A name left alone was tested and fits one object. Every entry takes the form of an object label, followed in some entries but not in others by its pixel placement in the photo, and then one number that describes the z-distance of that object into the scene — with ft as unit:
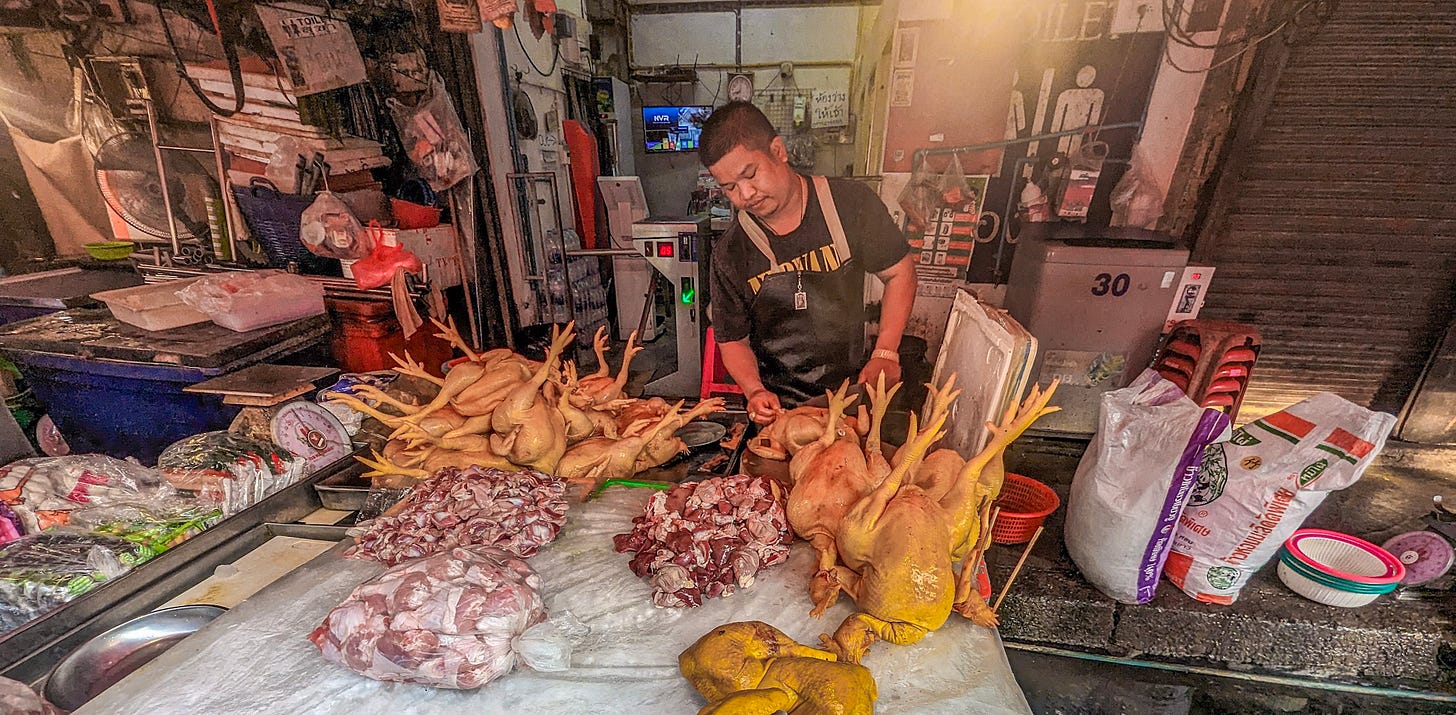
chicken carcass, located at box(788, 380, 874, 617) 5.59
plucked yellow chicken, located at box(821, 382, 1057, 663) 4.60
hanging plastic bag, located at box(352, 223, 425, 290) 12.73
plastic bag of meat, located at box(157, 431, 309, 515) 6.52
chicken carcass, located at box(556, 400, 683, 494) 6.90
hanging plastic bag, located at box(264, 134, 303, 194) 13.29
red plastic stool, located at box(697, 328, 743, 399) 12.28
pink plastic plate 7.41
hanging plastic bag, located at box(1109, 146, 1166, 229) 14.17
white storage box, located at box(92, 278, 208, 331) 10.12
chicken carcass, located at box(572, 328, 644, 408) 7.72
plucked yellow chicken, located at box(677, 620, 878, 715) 3.80
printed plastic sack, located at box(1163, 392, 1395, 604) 6.48
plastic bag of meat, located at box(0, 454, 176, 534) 5.88
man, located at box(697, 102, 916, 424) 9.68
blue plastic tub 9.74
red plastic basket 8.38
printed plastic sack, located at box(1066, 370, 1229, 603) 6.67
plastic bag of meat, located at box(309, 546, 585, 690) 4.27
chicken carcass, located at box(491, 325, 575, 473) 6.57
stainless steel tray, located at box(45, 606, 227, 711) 4.57
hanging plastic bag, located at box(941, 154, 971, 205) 15.07
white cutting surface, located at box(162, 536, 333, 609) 5.64
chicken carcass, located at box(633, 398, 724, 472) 7.41
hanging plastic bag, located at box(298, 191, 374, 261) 12.87
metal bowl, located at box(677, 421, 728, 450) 8.58
